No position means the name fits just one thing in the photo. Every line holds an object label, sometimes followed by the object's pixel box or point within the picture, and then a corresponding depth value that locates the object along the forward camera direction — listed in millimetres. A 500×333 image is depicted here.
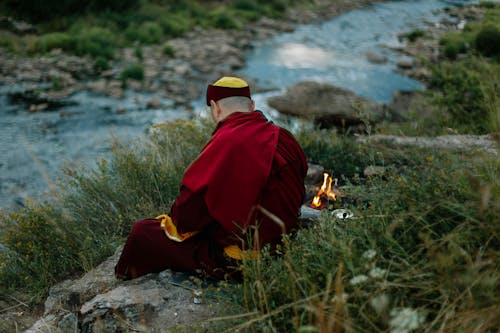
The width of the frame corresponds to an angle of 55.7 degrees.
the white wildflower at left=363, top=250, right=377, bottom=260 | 1655
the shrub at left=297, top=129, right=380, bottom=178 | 4895
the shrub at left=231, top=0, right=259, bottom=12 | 18828
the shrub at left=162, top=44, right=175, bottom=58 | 13211
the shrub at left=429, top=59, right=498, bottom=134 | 6128
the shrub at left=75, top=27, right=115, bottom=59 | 12406
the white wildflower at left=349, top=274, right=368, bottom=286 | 1601
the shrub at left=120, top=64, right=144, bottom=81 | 11164
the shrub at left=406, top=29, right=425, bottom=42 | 15088
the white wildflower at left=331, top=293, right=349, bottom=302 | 1478
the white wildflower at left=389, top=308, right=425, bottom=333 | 1436
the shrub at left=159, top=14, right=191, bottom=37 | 15281
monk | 2617
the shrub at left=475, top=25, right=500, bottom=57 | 8156
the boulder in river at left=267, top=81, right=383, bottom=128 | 8641
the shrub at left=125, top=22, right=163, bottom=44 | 14156
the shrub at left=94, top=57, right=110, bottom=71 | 11672
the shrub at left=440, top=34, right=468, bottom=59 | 11367
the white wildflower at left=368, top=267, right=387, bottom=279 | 1599
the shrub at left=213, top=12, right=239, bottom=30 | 16688
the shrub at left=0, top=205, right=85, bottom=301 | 3607
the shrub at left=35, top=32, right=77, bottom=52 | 12562
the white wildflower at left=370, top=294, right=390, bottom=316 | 1410
